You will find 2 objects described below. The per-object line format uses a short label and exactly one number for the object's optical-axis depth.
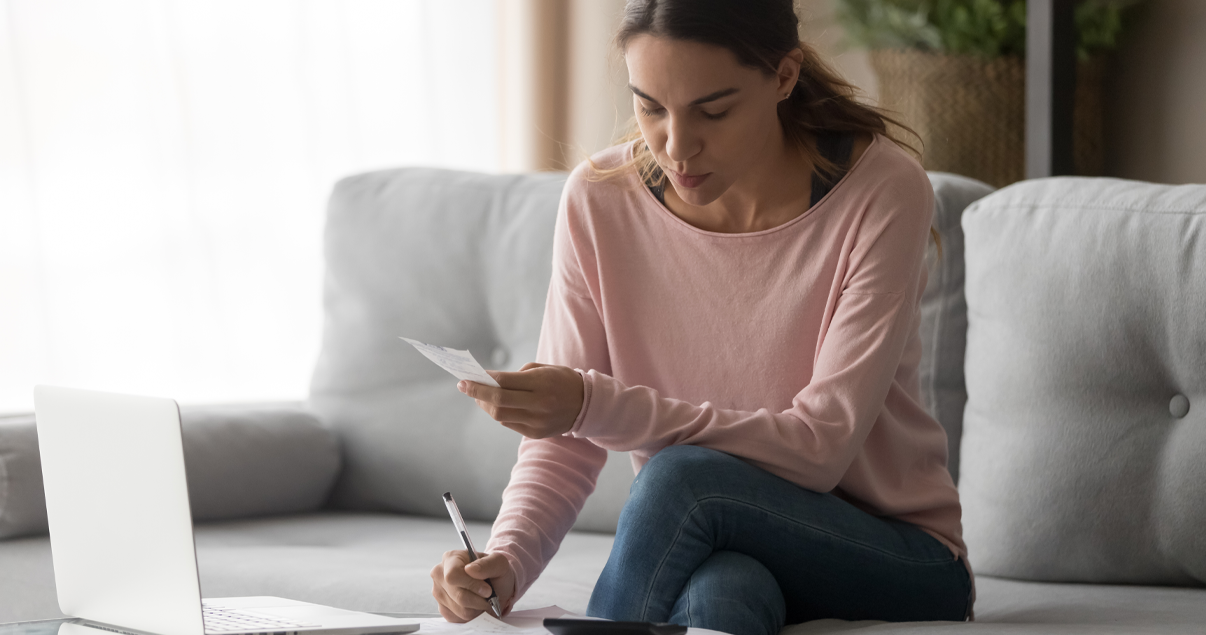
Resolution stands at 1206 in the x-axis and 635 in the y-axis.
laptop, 2.57
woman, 2.86
